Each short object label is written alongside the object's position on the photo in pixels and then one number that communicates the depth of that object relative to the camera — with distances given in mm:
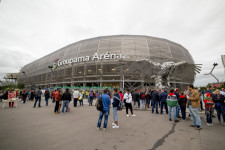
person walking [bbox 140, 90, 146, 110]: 9188
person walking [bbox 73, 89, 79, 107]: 10480
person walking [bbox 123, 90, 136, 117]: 6805
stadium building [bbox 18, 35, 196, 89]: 30000
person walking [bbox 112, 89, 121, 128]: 4891
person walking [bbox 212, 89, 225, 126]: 5013
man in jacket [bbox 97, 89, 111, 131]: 4324
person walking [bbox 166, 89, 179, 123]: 5828
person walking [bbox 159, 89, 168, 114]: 7488
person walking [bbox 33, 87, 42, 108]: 9995
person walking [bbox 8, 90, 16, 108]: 10039
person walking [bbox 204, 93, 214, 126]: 4977
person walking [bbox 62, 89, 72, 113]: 7732
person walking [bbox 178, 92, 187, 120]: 6047
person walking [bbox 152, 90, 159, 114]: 7853
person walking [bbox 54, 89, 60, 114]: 7676
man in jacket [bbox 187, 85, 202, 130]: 4496
